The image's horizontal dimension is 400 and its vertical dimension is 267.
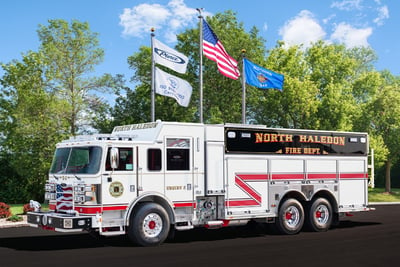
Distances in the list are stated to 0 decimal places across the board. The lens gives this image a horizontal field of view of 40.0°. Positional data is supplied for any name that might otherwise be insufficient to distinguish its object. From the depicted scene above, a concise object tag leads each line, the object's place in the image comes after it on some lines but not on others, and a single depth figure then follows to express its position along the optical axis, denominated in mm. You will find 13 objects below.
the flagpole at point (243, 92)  24762
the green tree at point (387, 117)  48844
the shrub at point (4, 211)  21969
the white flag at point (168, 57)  24328
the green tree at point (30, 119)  34281
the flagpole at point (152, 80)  24438
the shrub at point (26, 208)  22681
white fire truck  13984
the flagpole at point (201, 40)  24098
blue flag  25750
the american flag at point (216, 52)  24422
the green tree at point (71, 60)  36719
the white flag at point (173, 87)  24406
